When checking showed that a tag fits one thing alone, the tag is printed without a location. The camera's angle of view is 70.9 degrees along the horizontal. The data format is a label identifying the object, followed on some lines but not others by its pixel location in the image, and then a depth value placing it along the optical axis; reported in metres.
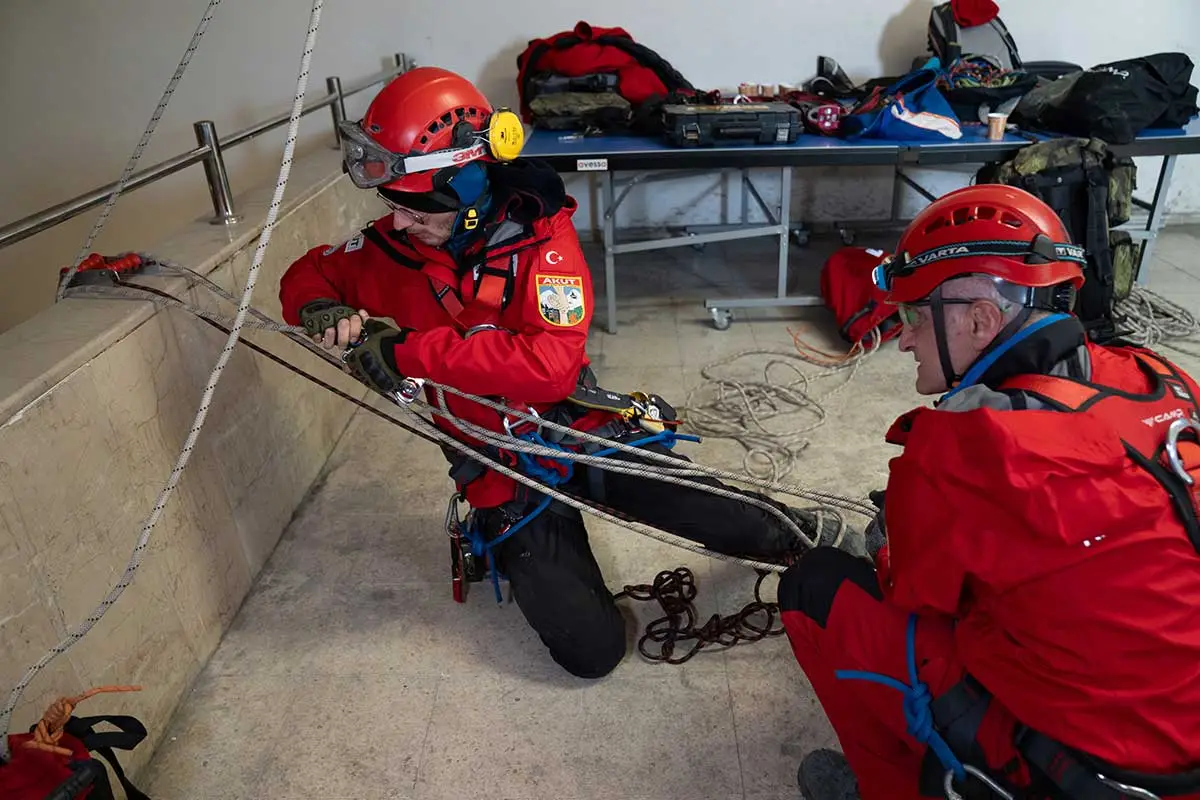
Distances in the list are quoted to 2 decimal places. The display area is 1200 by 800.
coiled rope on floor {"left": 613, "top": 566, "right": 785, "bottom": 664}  2.18
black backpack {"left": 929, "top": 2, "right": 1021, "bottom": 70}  4.50
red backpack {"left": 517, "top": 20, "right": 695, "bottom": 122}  4.49
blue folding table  3.67
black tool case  3.73
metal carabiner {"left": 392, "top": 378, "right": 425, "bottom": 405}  1.85
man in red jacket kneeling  1.85
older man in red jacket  1.10
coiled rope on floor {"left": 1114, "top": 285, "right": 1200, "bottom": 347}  3.68
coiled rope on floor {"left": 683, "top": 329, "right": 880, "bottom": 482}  3.04
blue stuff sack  3.80
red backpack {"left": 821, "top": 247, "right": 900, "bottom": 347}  3.74
